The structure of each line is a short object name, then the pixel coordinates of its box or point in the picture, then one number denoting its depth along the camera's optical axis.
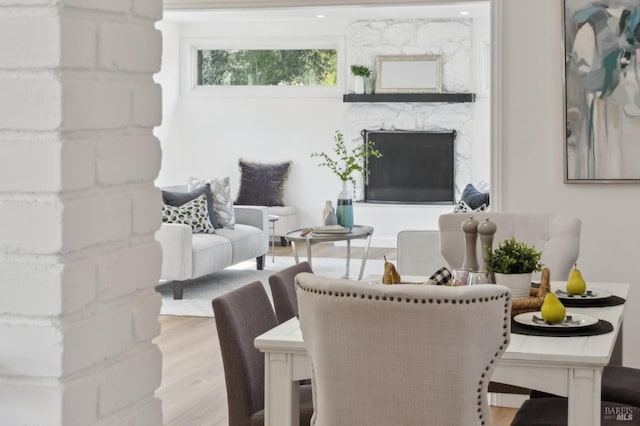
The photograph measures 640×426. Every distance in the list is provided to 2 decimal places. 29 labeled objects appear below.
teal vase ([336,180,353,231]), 8.03
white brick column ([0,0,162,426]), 1.26
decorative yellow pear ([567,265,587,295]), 3.18
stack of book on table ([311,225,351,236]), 7.73
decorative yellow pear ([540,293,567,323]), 2.64
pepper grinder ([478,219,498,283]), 3.10
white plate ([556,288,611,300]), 3.14
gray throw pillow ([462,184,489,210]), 8.22
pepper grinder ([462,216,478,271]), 3.07
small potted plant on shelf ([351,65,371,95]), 11.02
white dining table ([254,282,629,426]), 2.30
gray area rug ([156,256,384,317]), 7.28
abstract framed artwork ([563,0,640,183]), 4.68
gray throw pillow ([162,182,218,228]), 8.36
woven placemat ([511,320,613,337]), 2.55
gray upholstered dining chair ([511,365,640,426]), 2.74
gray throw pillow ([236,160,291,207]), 11.29
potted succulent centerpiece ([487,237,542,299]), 3.05
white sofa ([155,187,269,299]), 7.57
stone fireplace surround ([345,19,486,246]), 10.89
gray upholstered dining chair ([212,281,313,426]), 2.71
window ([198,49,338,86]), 11.52
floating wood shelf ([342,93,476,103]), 10.77
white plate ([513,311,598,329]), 2.62
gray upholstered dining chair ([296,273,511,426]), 1.98
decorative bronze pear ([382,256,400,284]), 2.92
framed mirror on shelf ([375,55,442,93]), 10.95
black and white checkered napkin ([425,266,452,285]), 2.97
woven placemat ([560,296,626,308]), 3.07
